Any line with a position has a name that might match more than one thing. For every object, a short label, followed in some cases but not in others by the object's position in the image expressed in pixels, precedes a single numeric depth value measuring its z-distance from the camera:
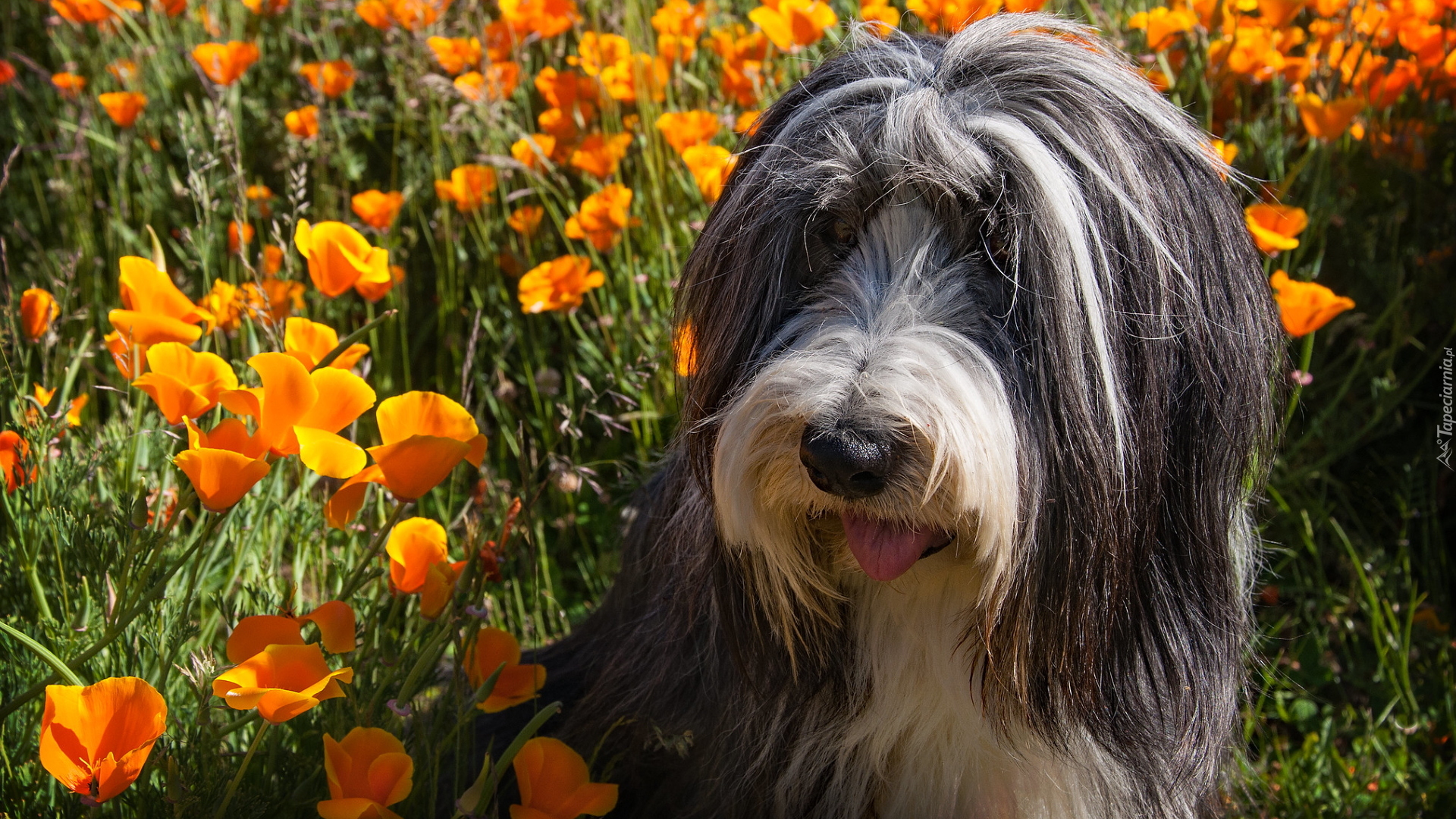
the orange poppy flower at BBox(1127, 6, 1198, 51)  2.58
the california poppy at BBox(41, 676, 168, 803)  1.25
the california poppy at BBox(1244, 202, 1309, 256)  2.14
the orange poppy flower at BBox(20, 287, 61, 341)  2.02
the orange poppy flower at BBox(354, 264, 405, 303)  1.81
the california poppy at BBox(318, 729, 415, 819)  1.43
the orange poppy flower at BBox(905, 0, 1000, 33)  2.31
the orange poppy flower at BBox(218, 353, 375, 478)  1.42
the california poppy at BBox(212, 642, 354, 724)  1.27
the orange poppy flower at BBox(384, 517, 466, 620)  1.63
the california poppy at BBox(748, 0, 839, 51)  2.49
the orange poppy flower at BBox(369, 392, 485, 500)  1.49
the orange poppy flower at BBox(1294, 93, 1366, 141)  2.46
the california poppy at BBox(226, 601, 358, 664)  1.46
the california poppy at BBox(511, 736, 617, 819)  1.54
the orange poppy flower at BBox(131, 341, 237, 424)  1.47
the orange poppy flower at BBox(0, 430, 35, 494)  1.75
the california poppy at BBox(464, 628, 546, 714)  1.69
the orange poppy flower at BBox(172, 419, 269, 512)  1.35
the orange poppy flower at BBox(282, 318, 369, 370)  1.67
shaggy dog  1.55
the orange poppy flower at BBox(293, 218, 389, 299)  1.78
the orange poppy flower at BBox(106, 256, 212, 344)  1.62
